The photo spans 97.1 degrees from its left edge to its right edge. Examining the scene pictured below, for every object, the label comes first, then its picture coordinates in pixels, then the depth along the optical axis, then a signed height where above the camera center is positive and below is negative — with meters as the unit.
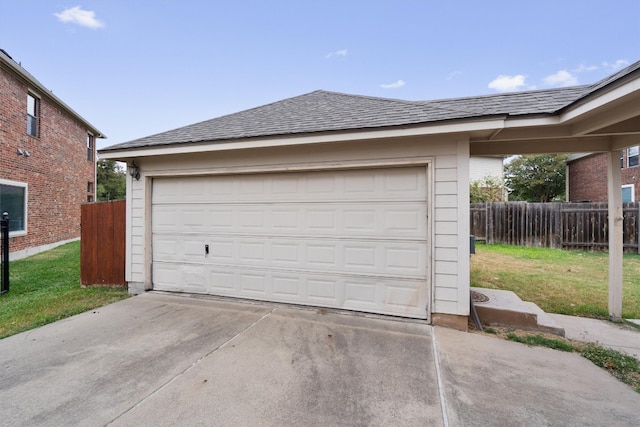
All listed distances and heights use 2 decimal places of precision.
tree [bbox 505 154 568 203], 23.23 +3.30
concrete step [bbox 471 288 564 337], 3.71 -1.37
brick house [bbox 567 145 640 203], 12.81 +2.11
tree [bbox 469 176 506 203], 16.00 +1.40
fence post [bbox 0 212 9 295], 5.26 -0.77
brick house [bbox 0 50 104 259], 8.69 +1.85
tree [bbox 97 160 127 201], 25.40 +3.05
